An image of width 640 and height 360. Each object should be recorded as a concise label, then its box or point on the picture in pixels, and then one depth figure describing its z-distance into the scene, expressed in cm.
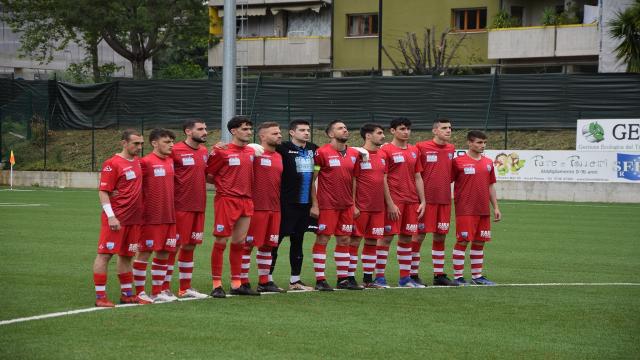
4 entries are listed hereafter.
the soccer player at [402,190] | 1478
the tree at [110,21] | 5509
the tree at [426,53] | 4944
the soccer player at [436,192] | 1495
